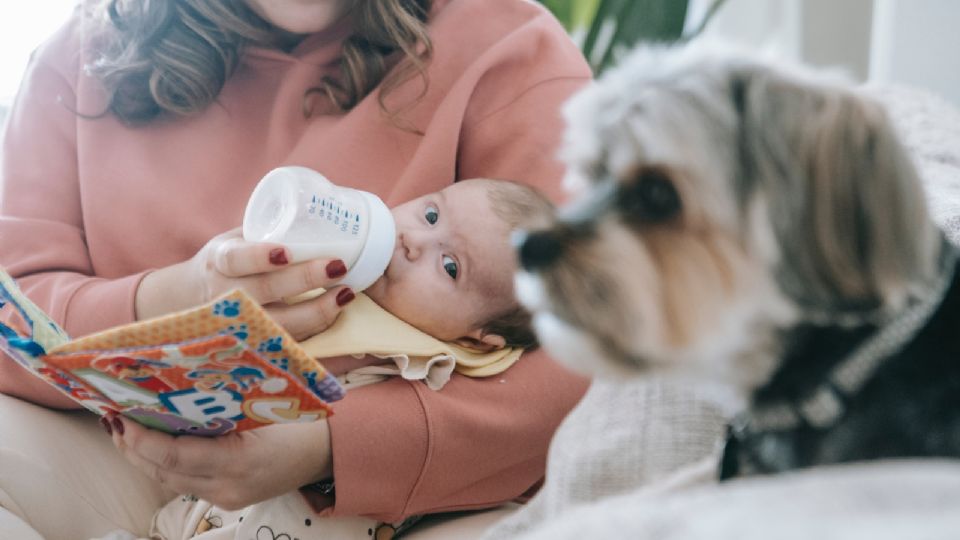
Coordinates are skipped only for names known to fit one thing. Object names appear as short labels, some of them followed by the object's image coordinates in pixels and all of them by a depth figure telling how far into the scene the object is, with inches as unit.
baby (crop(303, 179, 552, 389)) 45.0
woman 43.4
